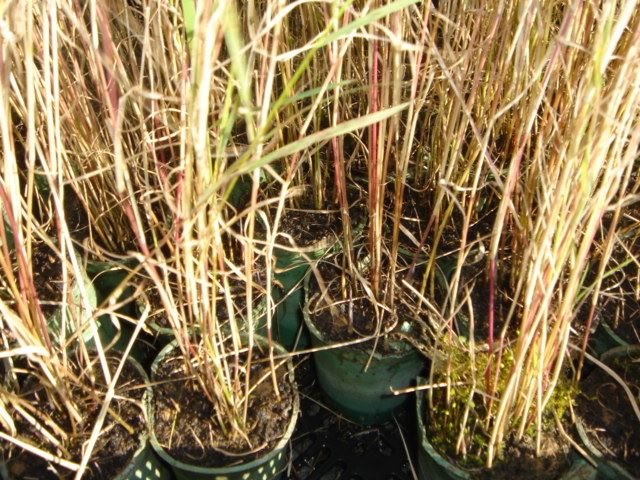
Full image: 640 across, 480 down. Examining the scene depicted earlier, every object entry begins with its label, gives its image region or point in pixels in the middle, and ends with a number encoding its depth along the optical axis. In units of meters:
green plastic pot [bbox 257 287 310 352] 0.96
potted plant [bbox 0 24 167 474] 0.60
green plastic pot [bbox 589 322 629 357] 0.83
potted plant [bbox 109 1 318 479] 0.51
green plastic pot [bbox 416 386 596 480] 0.69
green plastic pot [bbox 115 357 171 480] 0.70
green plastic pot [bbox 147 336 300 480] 0.71
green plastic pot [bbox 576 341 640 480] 0.69
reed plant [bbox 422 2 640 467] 0.49
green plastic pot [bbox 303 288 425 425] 0.81
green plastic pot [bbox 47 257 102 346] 0.80
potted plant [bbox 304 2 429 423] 0.75
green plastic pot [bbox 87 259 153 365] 0.93
